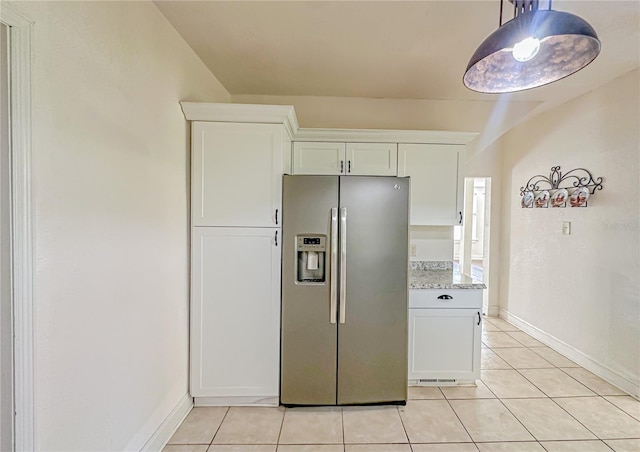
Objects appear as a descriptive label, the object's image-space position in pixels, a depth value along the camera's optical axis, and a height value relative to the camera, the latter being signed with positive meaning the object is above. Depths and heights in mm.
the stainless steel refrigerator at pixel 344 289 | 2061 -493
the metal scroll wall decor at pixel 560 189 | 2648 +350
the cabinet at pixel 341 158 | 2705 +579
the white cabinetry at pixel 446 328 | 2357 -858
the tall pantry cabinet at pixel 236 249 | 2039 -216
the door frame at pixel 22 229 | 947 -46
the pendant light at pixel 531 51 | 1021 +681
